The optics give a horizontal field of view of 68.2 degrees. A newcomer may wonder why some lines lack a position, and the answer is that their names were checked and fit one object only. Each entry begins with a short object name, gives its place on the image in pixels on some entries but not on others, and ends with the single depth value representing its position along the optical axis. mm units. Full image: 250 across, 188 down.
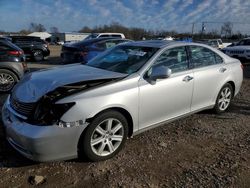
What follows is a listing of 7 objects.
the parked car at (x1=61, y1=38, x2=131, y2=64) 7083
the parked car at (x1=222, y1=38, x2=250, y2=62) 9386
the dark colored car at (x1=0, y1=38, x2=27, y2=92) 4781
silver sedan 2157
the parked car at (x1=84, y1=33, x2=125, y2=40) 13524
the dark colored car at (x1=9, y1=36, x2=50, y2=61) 10913
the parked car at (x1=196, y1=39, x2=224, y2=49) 17406
